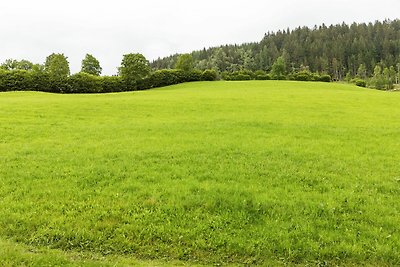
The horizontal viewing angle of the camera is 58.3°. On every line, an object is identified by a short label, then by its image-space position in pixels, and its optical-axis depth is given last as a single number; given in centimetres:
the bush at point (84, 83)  6100
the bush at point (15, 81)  5834
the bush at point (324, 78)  9038
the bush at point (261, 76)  8938
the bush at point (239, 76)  9001
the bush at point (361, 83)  9509
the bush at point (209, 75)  7950
